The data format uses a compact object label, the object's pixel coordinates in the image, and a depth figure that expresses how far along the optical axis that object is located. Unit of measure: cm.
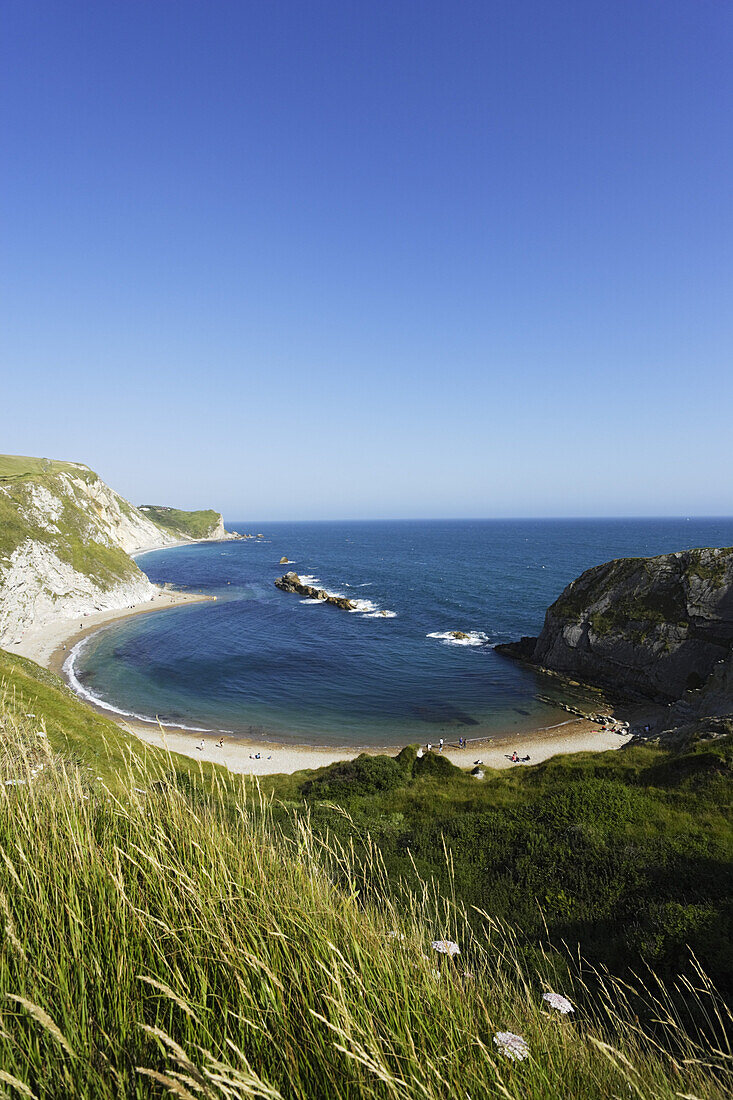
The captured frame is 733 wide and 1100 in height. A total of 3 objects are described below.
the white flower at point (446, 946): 436
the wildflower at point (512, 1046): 288
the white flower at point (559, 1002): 438
